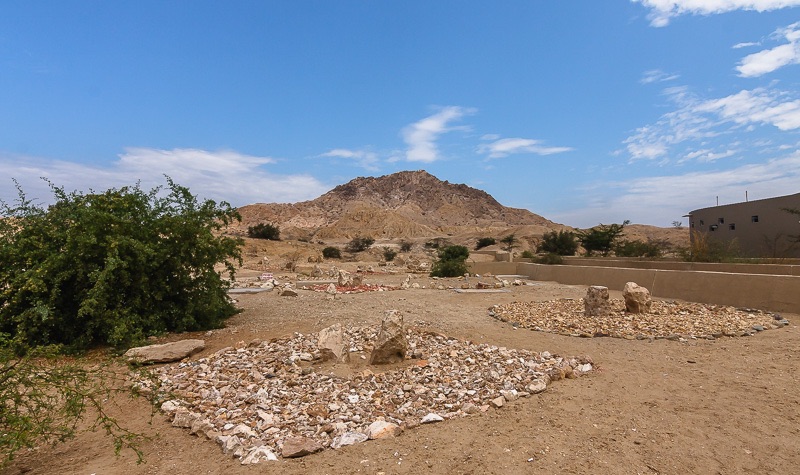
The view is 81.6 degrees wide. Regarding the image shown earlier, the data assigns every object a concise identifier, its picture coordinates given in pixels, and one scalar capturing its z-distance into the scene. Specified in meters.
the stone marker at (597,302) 10.48
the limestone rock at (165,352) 6.65
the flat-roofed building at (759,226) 28.92
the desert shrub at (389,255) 42.50
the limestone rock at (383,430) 4.24
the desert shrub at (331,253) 42.34
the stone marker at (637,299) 10.59
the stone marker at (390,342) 6.45
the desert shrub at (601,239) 33.00
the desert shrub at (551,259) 25.03
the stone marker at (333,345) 6.54
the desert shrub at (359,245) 54.29
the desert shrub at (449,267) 23.95
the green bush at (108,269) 7.52
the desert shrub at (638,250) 28.47
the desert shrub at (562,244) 35.47
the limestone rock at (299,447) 3.93
